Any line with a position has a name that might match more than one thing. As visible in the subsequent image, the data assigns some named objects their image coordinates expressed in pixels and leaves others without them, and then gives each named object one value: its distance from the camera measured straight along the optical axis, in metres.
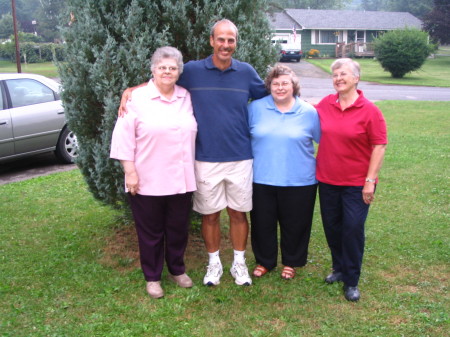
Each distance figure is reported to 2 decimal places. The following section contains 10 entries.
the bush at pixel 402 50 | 26.95
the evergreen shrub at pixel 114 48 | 3.90
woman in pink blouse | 3.52
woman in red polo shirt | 3.60
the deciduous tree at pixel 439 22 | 40.12
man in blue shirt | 3.69
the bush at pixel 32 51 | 38.35
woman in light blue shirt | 3.81
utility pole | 17.75
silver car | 7.62
